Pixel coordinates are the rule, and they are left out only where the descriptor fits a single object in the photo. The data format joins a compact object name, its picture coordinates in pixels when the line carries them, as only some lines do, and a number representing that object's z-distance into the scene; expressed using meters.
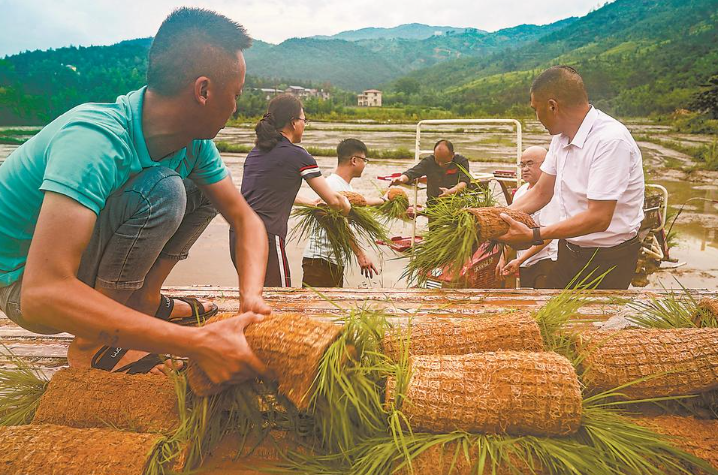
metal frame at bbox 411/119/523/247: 4.64
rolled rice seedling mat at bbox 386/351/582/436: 1.48
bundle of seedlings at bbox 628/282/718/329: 2.05
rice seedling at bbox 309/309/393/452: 1.54
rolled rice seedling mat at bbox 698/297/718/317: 2.01
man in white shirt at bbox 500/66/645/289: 3.00
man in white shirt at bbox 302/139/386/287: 4.05
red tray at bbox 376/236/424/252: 5.69
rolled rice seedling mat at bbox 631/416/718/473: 1.52
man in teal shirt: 1.44
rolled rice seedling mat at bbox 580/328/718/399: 1.67
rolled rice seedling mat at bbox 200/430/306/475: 1.60
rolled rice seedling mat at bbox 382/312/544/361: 1.79
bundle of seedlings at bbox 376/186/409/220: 4.43
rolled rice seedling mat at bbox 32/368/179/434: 1.66
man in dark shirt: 5.95
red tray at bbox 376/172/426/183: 5.90
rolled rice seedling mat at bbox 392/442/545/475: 1.44
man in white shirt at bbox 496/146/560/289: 3.85
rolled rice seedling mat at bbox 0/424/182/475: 1.42
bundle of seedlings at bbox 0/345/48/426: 1.75
